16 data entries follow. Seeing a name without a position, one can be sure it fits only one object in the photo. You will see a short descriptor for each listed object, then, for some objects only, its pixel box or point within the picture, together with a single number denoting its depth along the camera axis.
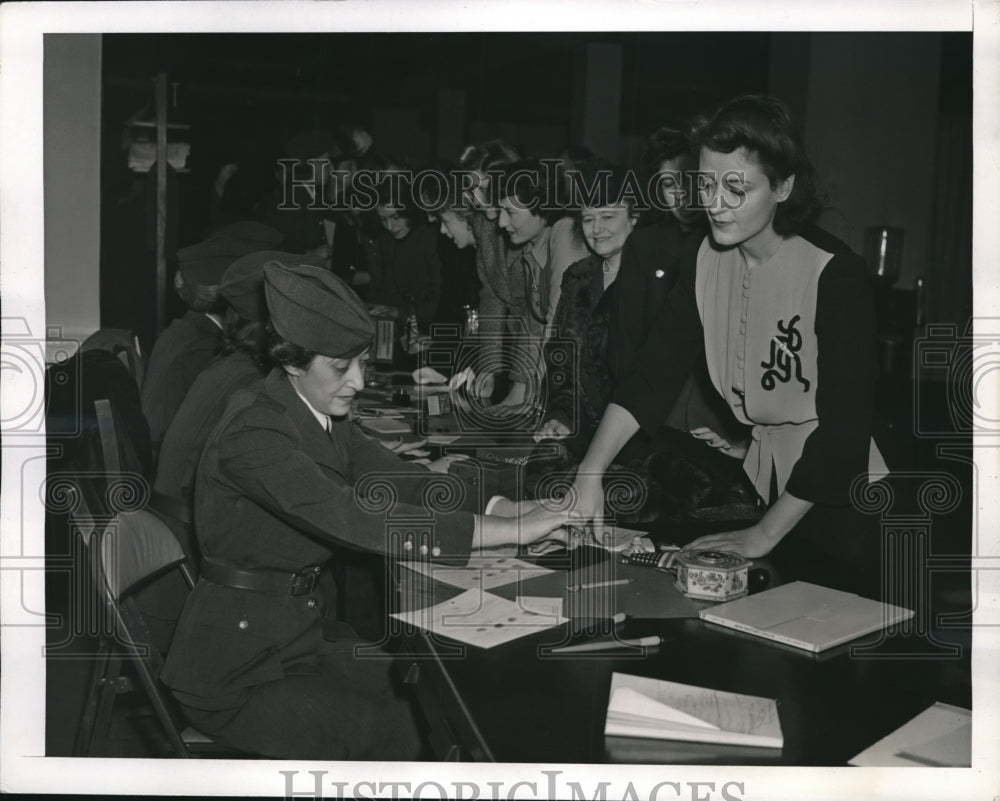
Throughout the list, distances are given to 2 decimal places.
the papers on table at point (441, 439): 3.34
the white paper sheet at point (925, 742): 1.48
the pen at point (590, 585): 2.01
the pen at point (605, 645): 1.74
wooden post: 3.40
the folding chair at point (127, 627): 2.18
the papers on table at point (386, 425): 3.52
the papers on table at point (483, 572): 2.07
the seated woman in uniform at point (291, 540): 2.12
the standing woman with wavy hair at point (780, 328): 2.58
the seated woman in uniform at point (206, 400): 2.83
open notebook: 1.46
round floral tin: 1.96
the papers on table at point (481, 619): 1.79
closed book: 1.77
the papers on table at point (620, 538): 2.27
